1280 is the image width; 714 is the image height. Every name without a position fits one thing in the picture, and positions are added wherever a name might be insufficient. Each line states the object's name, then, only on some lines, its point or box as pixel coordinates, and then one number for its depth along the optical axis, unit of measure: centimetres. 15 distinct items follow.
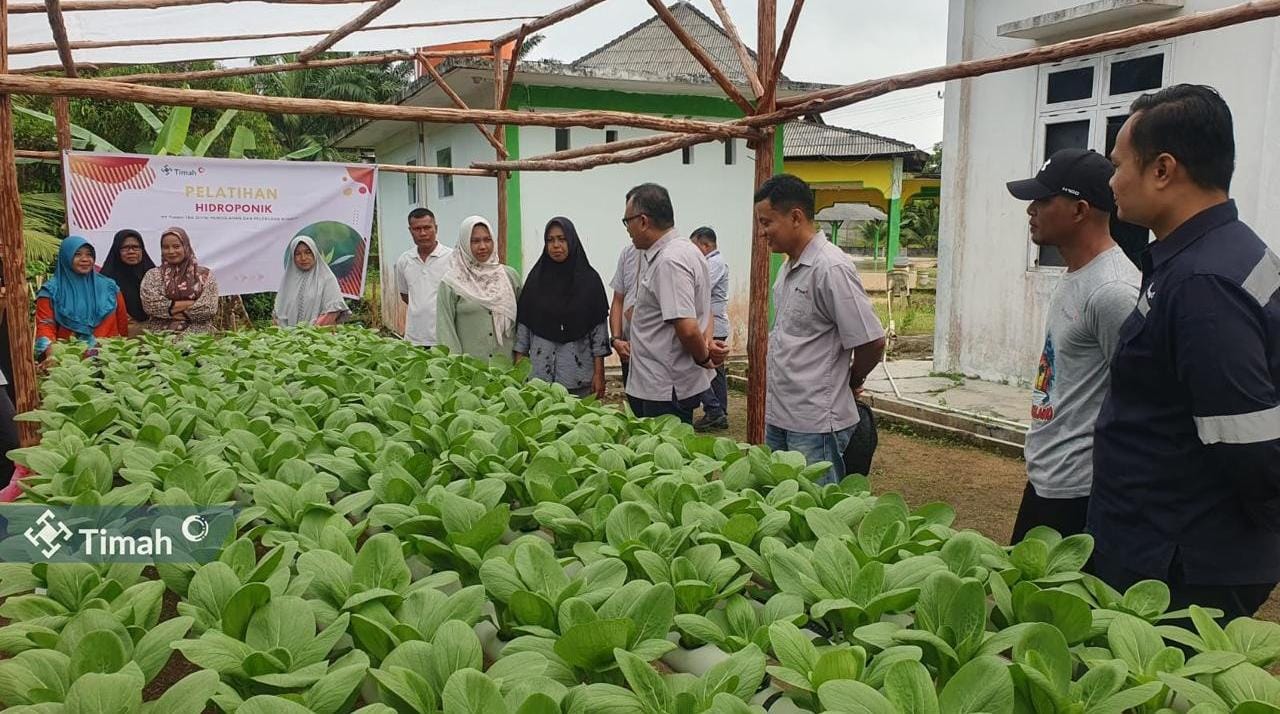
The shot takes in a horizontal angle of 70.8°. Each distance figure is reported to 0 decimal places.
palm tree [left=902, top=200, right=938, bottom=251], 3247
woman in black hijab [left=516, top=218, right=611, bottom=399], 449
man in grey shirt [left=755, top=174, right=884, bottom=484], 300
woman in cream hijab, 462
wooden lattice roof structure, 272
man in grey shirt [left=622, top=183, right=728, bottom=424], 371
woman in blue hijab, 497
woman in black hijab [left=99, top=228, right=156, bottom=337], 559
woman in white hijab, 589
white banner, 586
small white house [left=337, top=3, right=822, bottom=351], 917
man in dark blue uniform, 155
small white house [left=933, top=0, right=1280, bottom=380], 566
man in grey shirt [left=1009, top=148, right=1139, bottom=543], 218
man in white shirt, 544
